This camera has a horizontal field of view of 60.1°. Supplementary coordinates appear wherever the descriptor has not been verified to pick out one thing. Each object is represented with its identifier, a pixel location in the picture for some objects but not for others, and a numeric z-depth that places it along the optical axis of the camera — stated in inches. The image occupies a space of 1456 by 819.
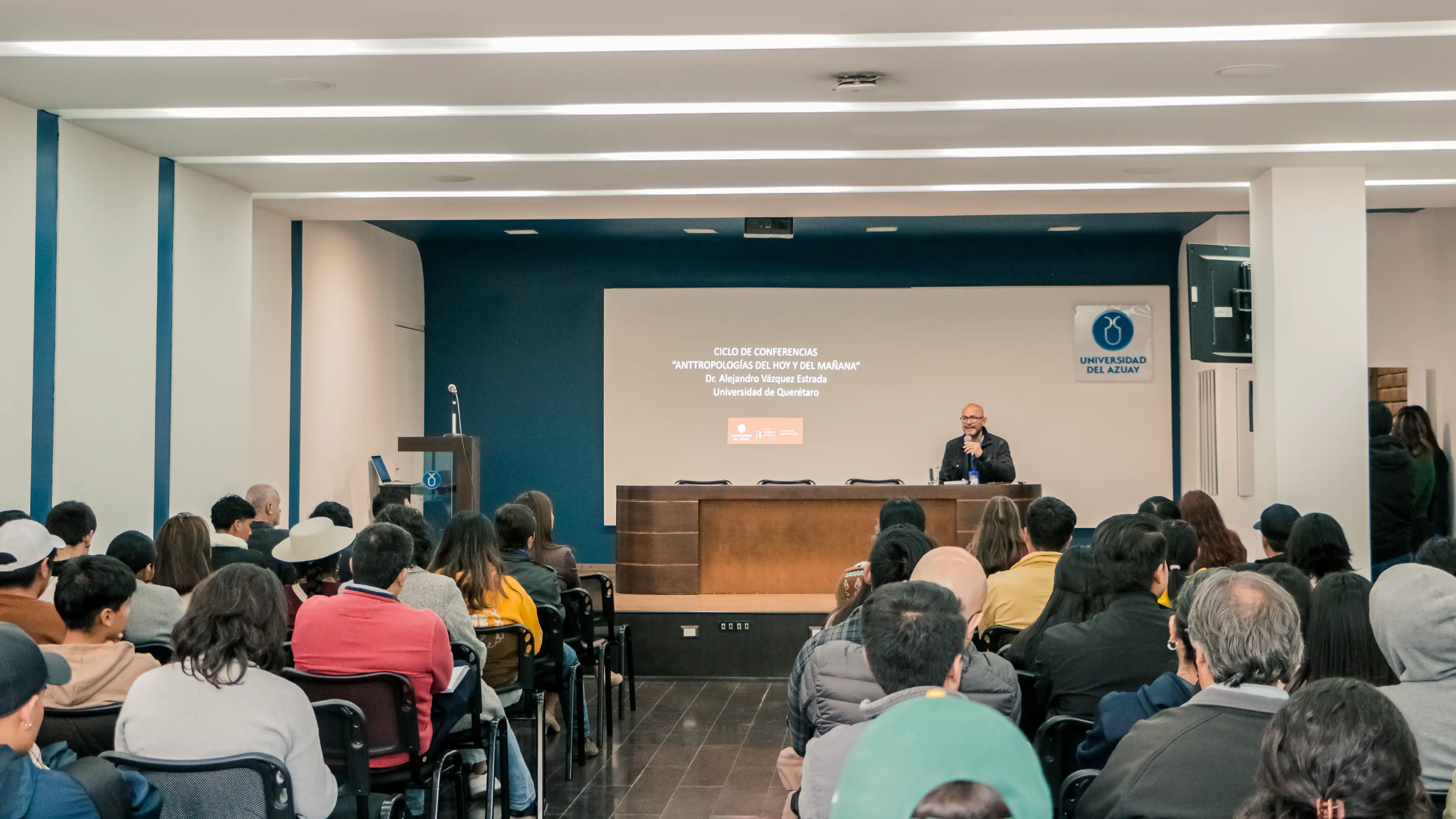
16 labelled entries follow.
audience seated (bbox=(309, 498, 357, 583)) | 238.8
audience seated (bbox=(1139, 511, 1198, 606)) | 180.4
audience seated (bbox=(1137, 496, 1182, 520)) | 226.8
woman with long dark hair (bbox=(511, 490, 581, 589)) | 247.6
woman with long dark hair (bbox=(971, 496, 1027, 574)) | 208.1
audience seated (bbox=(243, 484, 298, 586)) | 208.7
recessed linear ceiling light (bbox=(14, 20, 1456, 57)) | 198.8
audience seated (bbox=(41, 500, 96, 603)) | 200.4
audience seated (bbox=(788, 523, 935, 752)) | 133.6
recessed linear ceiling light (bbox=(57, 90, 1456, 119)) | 242.8
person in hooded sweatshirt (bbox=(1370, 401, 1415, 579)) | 314.3
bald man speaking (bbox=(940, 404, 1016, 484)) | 348.2
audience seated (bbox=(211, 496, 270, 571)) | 239.3
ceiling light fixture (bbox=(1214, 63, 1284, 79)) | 216.4
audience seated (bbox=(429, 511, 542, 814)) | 186.5
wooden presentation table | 335.9
